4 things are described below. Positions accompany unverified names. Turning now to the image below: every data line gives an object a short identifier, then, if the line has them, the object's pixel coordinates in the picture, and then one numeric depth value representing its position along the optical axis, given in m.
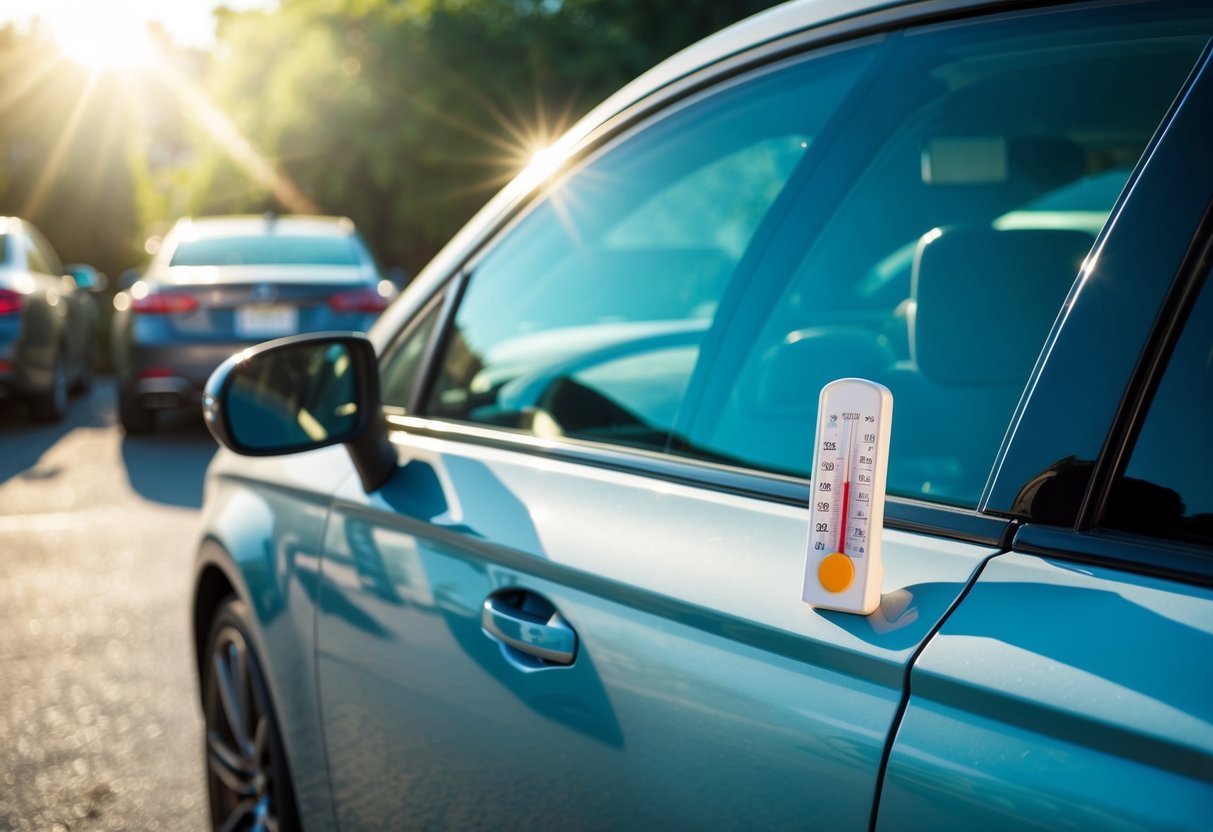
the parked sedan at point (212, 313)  8.91
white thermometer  1.17
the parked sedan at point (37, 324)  9.48
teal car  1.12
